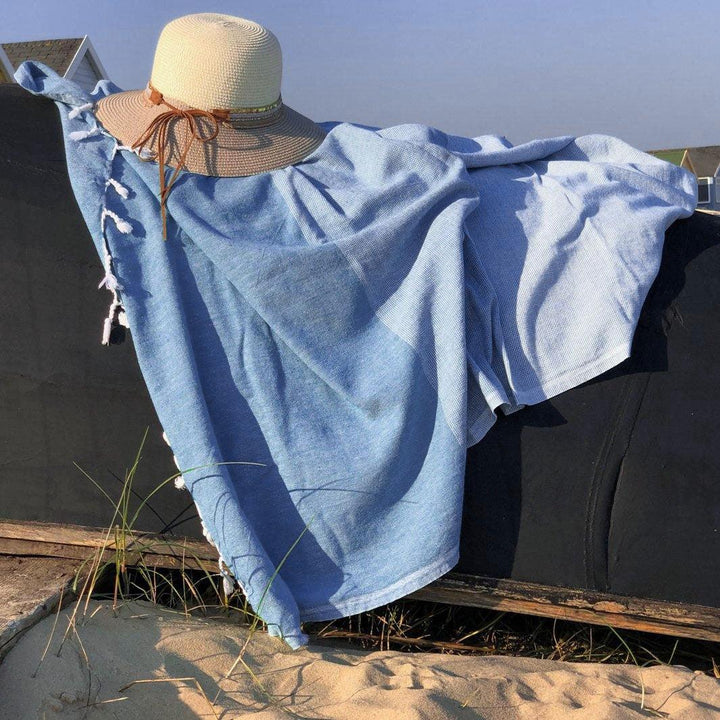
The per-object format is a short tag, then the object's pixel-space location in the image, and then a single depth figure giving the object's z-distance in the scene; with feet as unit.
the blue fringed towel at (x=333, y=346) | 6.77
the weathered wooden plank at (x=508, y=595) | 7.04
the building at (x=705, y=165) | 62.80
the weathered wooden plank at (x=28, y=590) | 6.35
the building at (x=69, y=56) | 33.53
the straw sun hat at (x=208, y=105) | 7.30
